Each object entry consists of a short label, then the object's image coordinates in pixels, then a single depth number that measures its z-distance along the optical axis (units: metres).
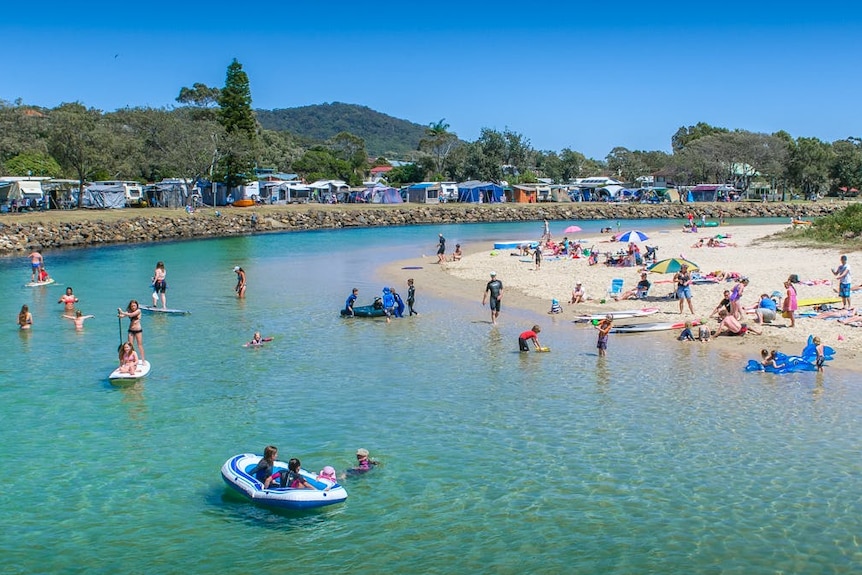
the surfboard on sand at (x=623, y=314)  25.72
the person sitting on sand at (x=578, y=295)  28.86
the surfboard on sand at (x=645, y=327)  23.70
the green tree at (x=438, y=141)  143.10
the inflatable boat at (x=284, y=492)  11.73
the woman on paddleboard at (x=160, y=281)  28.77
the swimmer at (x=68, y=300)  28.62
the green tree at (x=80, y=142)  68.38
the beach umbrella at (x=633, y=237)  43.00
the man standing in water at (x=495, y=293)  24.91
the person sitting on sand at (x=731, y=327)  22.23
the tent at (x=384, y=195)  105.41
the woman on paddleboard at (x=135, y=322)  19.86
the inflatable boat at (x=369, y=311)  27.22
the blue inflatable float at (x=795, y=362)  18.64
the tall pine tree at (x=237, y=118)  84.31
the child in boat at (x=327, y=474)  12.26
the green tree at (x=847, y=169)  115.12
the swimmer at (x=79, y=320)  25.70
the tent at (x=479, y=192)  107.06
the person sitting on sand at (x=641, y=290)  28.92
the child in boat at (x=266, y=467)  12.06
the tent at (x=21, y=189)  65.00
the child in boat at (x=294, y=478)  11.86
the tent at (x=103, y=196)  77.31
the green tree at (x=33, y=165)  72.25
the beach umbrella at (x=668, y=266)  28.81
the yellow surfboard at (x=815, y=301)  25.09
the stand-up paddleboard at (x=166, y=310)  28.58
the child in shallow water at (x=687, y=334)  22.17
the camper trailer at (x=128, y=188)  77.75
